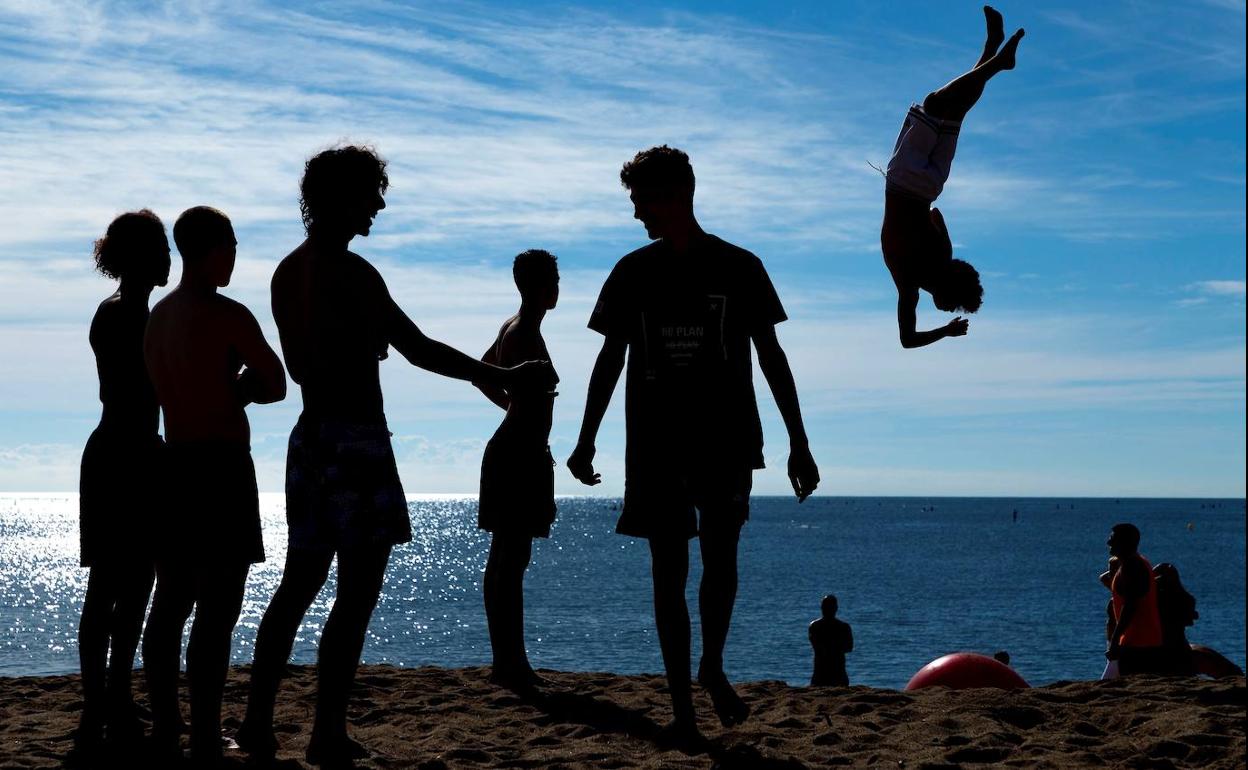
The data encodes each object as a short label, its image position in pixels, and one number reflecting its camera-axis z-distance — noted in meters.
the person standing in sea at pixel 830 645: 13.01
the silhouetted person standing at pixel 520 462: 7.17
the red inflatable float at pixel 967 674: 10.08
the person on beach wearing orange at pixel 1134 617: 9.82
